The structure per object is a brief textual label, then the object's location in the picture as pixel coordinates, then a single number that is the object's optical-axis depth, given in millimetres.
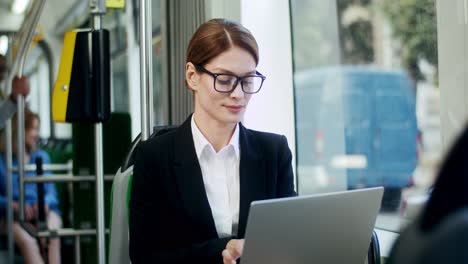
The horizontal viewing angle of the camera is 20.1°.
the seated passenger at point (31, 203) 5614
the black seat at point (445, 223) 908
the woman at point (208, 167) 2724
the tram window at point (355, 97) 3582
